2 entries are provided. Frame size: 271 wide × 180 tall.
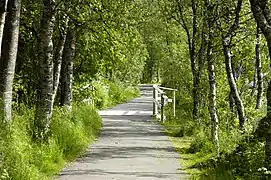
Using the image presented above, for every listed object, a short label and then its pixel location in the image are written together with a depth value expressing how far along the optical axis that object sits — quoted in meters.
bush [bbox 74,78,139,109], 24.45
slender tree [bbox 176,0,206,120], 20.28
